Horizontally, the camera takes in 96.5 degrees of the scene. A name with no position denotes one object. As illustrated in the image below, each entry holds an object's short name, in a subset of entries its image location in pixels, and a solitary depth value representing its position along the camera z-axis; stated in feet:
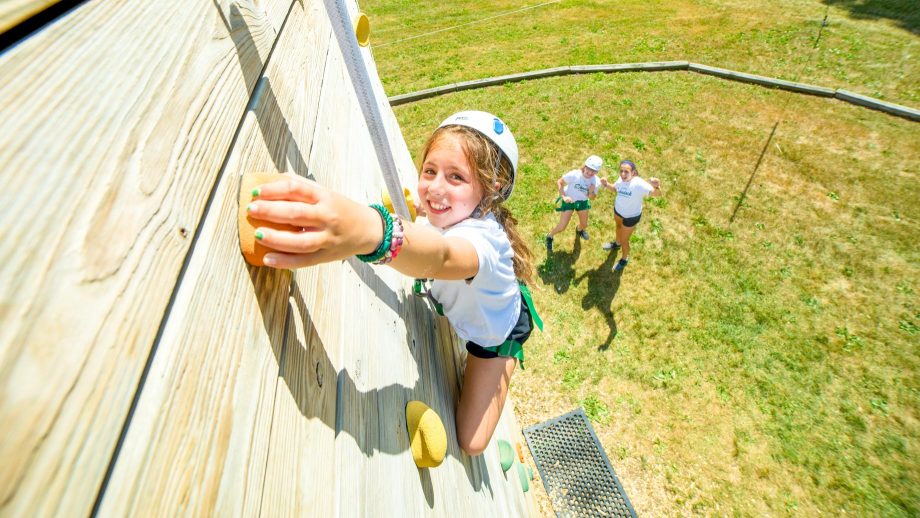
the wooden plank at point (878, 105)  27.98
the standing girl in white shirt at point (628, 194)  19.03
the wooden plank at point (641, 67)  35.68
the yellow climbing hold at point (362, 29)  6.59
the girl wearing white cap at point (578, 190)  20.24
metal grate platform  13.33
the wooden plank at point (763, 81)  30.99
